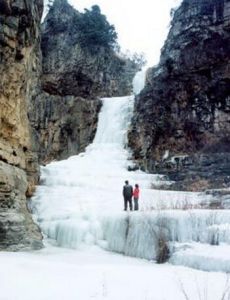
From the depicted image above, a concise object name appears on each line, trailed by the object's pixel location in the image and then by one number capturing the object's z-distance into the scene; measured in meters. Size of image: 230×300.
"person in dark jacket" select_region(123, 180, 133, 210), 17.02
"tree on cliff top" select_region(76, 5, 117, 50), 38.53
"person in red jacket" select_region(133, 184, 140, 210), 16.99
